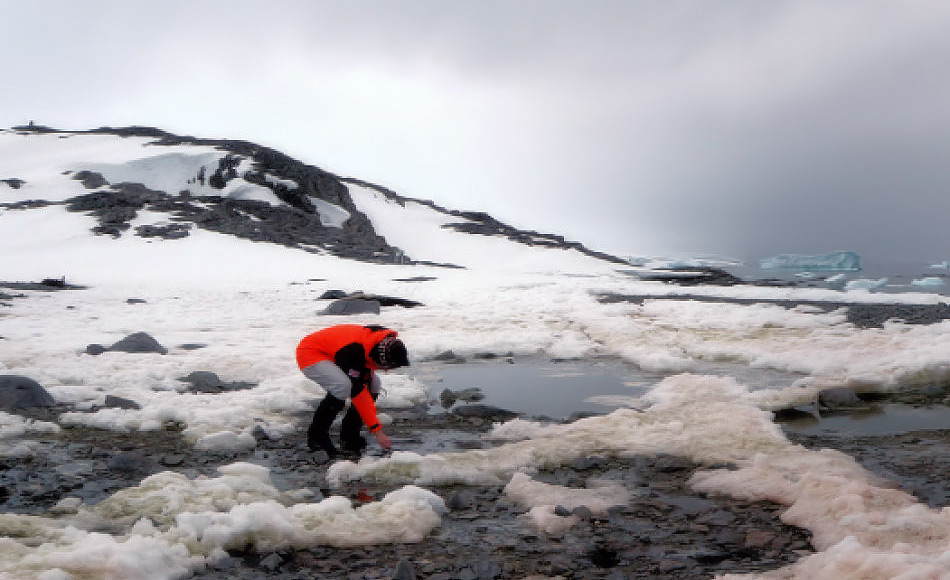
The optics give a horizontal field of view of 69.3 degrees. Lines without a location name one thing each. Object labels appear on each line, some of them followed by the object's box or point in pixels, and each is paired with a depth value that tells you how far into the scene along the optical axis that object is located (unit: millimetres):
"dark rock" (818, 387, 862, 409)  10492
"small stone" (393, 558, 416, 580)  4730
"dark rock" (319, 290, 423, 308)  26750
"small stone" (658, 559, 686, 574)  4918
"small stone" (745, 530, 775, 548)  5312
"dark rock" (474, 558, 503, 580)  4820
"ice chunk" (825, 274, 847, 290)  59031
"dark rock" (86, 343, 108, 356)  14468
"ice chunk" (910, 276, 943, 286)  68062
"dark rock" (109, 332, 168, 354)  14805
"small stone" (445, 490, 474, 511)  6320
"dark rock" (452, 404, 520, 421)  10219
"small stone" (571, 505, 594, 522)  5918
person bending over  7805
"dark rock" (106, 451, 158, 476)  7164
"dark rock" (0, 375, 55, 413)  9828
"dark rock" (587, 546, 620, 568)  5066
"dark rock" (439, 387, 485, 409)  11407
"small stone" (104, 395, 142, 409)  10039
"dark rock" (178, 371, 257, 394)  11781
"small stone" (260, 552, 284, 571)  5020
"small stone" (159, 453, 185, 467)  7641
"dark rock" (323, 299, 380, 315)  23766
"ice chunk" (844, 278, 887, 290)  62781
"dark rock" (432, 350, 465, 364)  15765
